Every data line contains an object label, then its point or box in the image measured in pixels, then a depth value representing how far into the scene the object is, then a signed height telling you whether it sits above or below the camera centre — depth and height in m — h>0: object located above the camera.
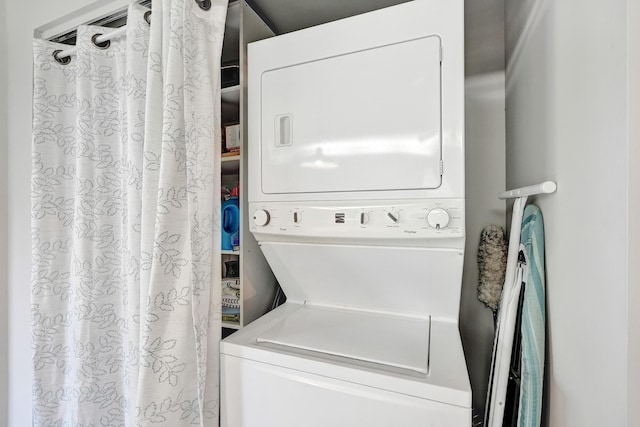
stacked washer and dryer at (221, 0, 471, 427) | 0.96 -0.02
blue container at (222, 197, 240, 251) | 1.56 -0.07
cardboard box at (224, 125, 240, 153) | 1.58 +0.44
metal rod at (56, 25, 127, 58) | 1.51 +1.03
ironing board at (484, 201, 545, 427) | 0.92 -0.42
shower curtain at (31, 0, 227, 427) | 1.15 -0.05
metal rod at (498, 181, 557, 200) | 0.90 +0.08
